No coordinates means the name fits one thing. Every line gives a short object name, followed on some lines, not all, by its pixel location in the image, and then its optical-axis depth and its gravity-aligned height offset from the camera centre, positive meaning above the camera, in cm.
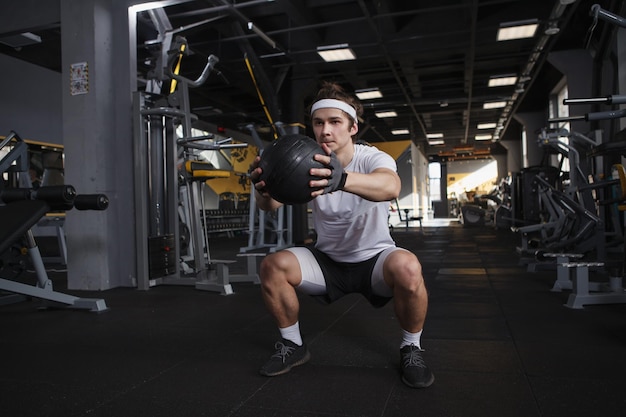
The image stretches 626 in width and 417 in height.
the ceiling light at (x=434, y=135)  1655 +245
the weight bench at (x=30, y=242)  198 -13
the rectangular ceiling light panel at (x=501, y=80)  899 +242
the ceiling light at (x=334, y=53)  659 +234
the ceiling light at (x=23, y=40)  575 +218
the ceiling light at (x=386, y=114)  1162 +231
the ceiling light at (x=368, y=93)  949 +236
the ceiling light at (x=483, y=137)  1718 +243
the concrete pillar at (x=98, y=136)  325 +54
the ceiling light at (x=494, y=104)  1097 +237
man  146 -18
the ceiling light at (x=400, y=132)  1501 +237
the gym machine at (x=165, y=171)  329 +28
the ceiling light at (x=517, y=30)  597 +235
